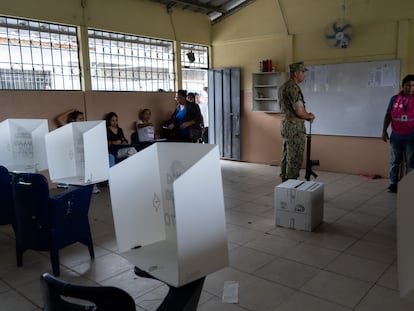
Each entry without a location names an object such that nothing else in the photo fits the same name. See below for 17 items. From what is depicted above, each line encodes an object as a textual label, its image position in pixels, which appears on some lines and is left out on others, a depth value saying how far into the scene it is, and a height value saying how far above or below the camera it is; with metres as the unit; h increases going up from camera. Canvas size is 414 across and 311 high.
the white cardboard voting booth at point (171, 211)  1.10 -0.37
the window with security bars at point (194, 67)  7.18 +0.68
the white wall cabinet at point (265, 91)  6.79 +0.12
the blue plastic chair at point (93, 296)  1.04 -0.56
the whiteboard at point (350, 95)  5.49 +0.01
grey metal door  7.29 -0.22
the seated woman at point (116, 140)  5.43 -0.59
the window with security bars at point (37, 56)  4.84 +0.69
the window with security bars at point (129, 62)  5.80 +0.68
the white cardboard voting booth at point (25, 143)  3.01 -0.32
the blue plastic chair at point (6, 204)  3.18 -0.87
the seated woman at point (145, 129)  6.15 -0.46
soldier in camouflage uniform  4.21 -0.27
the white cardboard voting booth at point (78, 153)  2.68 -0.38
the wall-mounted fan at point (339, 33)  5.70 +0.99
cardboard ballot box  3.47 -1.05
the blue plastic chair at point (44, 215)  2.63 -0.83
